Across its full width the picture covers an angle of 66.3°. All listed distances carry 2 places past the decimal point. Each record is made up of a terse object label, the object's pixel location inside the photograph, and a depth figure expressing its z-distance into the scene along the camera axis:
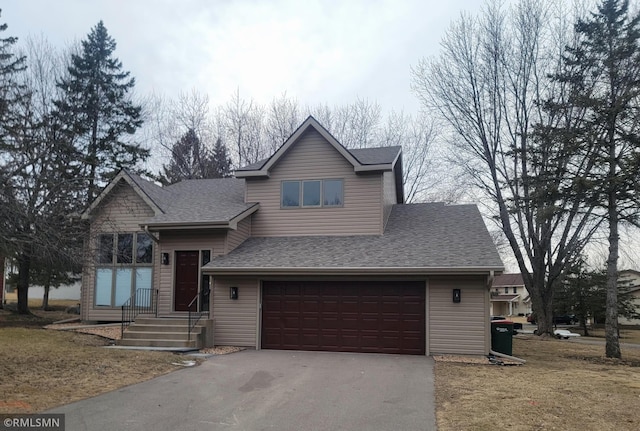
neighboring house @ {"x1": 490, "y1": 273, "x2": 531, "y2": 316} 71.88
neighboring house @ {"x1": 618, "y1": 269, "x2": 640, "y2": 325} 47.85
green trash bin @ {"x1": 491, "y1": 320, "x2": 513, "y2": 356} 13.58
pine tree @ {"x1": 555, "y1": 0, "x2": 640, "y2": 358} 14.27
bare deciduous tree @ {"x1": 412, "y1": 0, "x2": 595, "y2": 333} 23.20
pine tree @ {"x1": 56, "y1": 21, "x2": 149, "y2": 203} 27.00
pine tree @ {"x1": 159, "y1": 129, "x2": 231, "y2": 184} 34.47
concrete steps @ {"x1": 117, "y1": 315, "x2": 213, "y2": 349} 13.74
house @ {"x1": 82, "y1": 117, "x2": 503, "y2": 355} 13.61
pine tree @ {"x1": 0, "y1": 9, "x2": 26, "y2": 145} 15.60
